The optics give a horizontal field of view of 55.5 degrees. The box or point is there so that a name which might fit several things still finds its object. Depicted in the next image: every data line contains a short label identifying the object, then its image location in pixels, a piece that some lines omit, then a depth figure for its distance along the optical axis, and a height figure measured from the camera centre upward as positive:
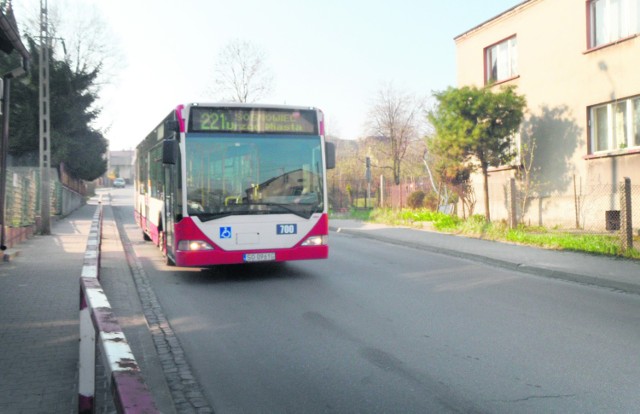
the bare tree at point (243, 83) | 42.18 +7.95
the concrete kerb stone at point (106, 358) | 2.57 -0.80
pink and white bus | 9.86 +0.25
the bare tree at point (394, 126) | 40.94 +4.69
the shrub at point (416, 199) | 26.97 -0.22
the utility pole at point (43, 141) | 19.59 +1.99
